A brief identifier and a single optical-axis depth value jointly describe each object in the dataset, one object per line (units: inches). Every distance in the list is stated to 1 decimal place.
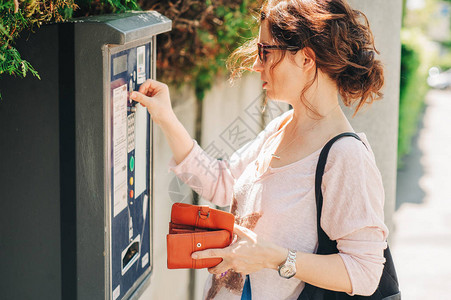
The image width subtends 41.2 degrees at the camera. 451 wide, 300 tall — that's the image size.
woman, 67.3
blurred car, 944.3
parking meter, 65.2
